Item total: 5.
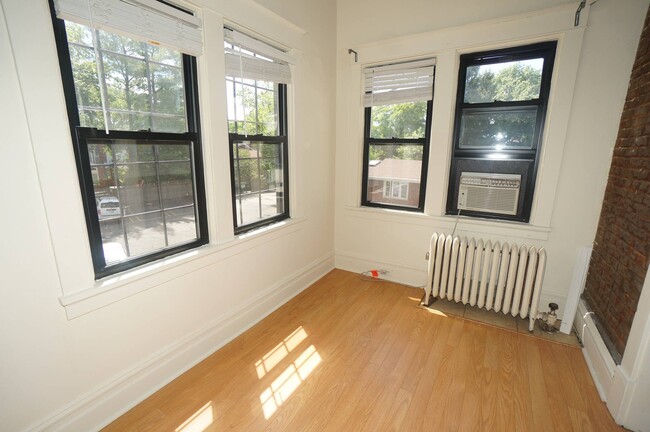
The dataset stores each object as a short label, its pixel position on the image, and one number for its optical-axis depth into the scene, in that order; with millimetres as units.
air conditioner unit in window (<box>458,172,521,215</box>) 2682
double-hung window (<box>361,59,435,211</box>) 2901
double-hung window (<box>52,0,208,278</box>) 1396
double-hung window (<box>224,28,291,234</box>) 2152
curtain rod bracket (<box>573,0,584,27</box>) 2150
